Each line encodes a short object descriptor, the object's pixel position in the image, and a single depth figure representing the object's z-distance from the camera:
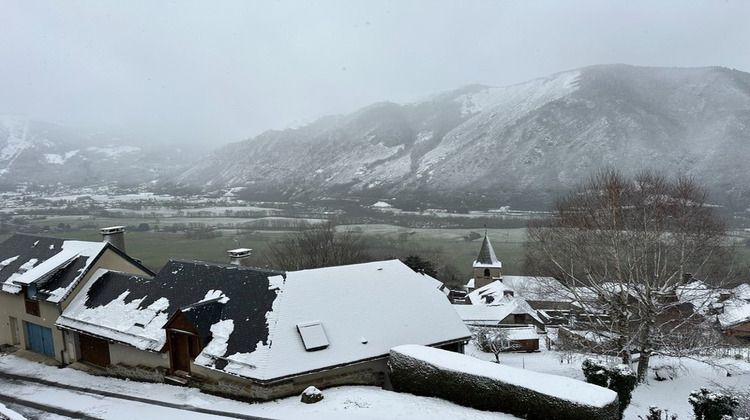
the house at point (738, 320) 37.05
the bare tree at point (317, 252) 46.28
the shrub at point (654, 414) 13.34
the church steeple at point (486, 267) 62.50
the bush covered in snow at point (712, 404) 13.43
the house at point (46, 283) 21.91
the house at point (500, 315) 47.78
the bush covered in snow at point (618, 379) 14.98
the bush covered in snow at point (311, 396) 14.45
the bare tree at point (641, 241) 20.05
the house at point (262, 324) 15.70
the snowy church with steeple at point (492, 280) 56.16
